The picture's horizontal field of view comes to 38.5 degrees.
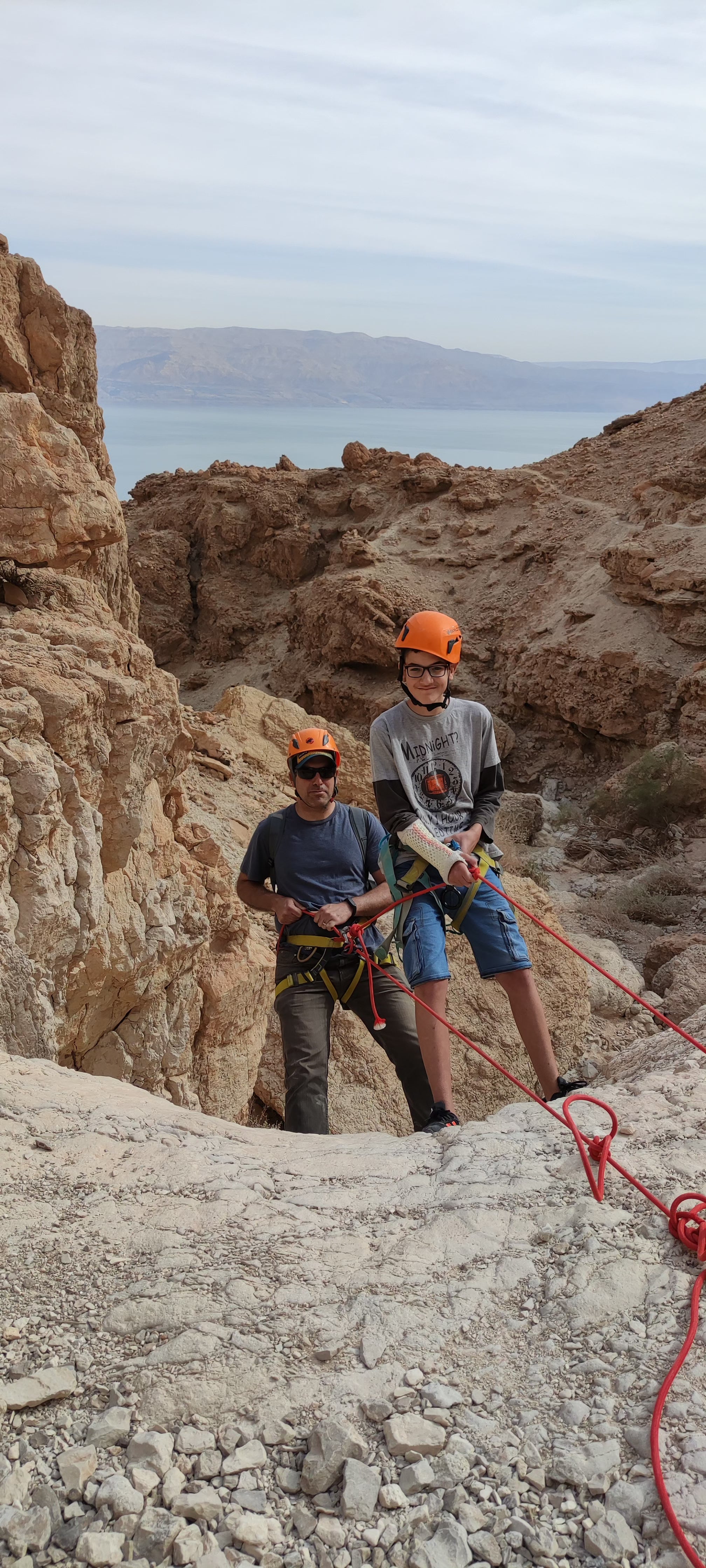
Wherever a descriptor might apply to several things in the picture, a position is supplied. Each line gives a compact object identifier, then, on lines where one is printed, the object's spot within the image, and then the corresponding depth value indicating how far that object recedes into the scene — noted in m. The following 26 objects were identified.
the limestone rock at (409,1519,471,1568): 1.69
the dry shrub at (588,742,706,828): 11.80
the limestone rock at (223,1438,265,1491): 1.83
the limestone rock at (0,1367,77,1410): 1.94
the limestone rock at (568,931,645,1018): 7.38
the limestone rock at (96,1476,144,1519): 1.76
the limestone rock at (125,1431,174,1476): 1.83
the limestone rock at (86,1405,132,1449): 1.88
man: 4.12
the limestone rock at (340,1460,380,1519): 1.77
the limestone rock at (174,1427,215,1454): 1.87
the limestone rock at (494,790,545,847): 12.57
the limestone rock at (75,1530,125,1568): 1.68
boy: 3.62
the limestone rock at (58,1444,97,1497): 1.80
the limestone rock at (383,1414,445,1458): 1.87
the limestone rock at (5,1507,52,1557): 1.71
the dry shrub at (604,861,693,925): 9.78
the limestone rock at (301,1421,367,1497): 1.81
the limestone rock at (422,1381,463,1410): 1.96
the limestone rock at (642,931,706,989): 8.17
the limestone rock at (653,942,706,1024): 6.47
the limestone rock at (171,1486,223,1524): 1.75
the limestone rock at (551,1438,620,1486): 1.82
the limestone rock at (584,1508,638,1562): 1.68
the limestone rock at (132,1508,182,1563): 1.70
